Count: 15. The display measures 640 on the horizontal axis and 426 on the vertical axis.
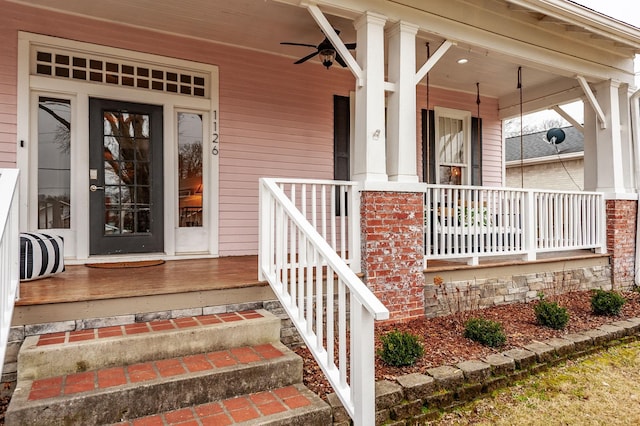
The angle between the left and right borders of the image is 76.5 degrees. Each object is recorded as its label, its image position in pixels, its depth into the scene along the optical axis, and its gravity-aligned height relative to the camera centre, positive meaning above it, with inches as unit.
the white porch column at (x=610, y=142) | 233.8 +44.4
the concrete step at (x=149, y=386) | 81.0 -36.2
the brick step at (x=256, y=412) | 85.6 -42.3
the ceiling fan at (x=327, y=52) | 178.5 +74.3
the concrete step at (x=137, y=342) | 92.2 -30.4
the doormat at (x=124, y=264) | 170.1 -18.9
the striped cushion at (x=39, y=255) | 133.1 -11.7
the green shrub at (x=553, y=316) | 163.2 -39.5
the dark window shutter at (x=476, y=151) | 296.2 +49.5
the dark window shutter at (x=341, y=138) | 242.4 +49.0
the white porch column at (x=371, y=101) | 154.7 +45.6
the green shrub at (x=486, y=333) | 140.9 -40.3
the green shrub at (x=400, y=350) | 119.1 -39.0
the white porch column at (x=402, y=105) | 161.8 +45.7
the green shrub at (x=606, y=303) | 183.0 -38.7
